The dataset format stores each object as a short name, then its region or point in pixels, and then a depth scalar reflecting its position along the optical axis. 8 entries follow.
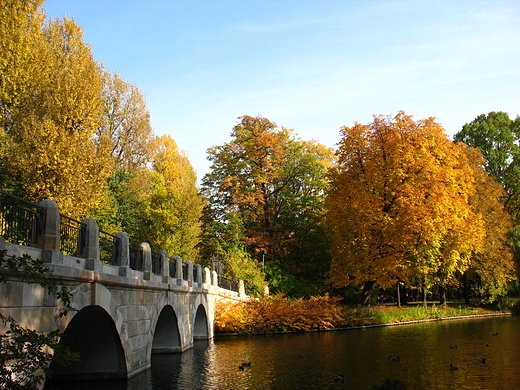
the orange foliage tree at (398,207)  28.52
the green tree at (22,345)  6.60
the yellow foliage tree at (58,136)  22.58
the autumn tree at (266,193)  36.84
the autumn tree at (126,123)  36.44
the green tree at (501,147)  42.27
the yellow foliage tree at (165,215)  36.38
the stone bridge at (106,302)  8.14
